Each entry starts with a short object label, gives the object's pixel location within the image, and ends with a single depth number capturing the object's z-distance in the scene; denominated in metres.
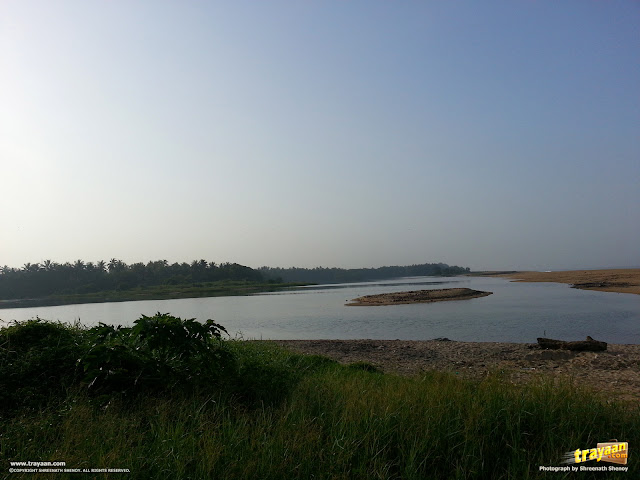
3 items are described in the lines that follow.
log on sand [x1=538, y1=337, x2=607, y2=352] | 15.57
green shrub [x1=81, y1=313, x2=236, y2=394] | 5.90
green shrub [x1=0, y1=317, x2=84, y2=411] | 5.73
